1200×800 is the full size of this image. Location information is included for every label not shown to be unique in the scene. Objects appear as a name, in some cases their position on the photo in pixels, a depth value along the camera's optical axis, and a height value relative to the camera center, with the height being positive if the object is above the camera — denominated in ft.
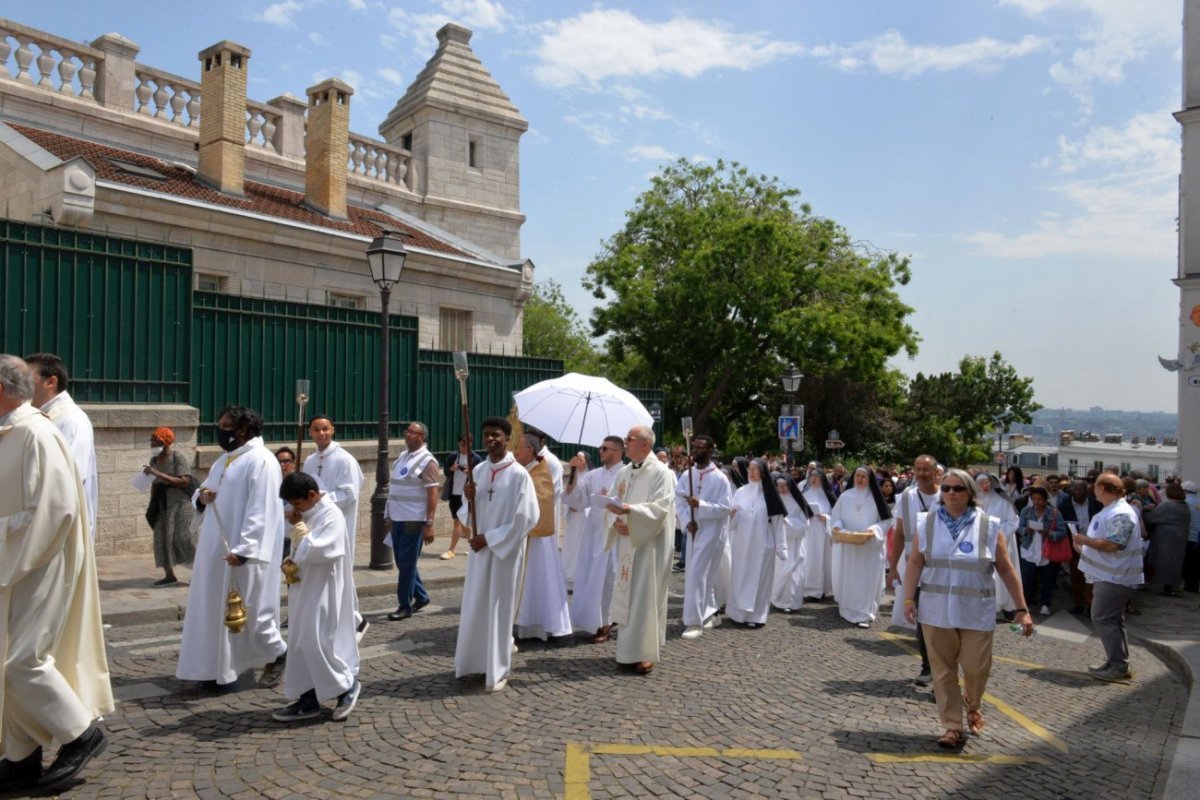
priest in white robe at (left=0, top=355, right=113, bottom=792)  13.94 -3.21
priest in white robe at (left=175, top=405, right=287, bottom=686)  19.83 -3.53
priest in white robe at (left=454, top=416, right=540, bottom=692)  21.39 -3.89
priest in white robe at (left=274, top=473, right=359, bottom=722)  17.97 -4.18
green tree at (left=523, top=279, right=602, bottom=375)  164.25 +12.20
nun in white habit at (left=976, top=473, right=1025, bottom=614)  34.83 -3.64
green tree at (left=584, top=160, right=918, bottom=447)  106.73 +12.99
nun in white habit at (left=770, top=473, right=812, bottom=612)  35.58 -6.17
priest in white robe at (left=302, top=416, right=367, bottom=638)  27.04 -2.10
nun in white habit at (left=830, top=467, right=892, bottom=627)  33.42 -5.40
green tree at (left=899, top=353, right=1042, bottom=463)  137.39 +0.29
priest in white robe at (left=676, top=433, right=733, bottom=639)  29.48 -4.27
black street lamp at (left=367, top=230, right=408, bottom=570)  39.09 +0.67
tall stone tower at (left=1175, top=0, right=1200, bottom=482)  69.67 +12.22
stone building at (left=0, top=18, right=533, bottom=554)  39.78 +13.03
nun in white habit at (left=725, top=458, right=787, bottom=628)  31.71 -5.01
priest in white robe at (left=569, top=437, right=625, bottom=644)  27.94 -5.45
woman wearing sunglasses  18.95 -3.95
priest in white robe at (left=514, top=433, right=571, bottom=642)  26.78 -5.42
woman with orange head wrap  31.83 -3.81
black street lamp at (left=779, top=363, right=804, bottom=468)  71.36 +2.12
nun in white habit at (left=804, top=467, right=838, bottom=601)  38.52 -6.33
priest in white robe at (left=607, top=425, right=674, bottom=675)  23.80 -3.96
